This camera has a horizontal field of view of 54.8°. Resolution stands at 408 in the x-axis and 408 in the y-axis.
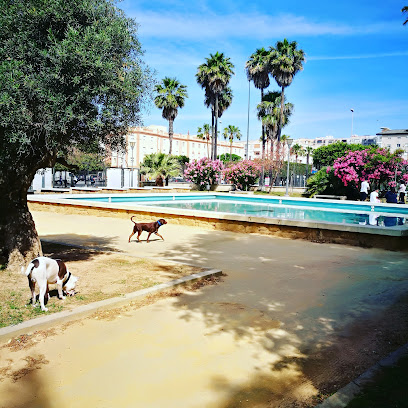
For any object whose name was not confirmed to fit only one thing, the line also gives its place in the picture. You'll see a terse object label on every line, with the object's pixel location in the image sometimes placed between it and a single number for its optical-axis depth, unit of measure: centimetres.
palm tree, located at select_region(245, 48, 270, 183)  4241
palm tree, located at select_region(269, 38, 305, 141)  3772
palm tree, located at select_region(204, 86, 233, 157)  4489
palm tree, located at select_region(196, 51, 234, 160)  4022
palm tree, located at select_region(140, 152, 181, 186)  3130
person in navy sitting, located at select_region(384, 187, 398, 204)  1953
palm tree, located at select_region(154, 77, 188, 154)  4372
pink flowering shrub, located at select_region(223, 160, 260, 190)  3256
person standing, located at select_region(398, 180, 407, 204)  2561
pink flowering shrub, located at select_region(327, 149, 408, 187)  2669
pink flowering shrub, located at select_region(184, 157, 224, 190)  3070
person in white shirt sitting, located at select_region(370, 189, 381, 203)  1964
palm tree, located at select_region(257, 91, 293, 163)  4559
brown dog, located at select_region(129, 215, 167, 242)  950
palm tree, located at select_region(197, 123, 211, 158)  7729
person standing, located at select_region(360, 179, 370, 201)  2258
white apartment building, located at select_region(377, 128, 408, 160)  9125
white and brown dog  461
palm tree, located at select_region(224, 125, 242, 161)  7794
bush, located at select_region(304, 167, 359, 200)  2852
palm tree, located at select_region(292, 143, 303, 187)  8057
